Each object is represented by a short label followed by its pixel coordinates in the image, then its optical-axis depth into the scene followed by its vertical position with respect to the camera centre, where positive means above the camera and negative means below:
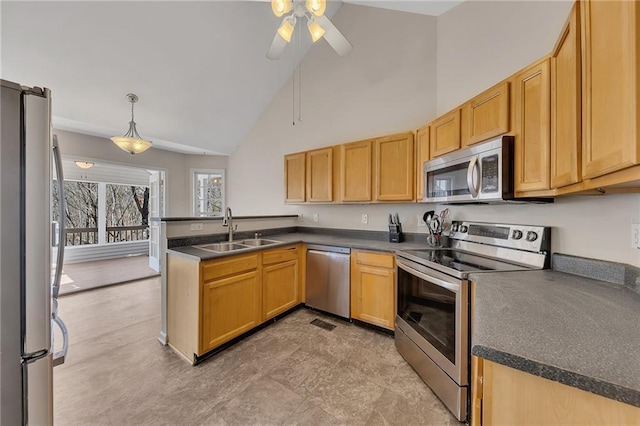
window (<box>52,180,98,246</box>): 6.11 -0.02
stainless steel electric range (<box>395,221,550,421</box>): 1.50 -0.58
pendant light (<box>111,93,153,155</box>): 3.06 +0.89
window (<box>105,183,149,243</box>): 6.69 +0.00
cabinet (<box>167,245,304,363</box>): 2.00 -0.78
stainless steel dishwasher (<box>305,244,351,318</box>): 2.70 -0.77
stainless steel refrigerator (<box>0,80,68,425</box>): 0.79 -0.14
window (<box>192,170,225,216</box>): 5.49 +0.43
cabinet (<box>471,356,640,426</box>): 0.53 -0.48
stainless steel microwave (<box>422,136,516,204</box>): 1.59 +0.28
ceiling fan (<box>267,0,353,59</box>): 2.15 +1.61
